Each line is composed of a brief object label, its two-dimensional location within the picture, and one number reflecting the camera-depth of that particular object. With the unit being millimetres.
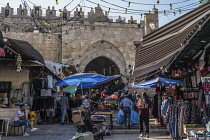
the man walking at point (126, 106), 9853
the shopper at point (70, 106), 12428
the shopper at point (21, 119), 8517
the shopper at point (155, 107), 11000
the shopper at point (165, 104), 8180
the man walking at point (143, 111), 8023
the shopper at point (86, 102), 10723
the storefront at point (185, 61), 5914
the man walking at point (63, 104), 11841
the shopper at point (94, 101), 11952
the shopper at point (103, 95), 16297
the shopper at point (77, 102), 12967
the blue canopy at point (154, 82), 9211
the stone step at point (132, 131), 9062
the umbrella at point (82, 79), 11547
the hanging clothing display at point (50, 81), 11966
